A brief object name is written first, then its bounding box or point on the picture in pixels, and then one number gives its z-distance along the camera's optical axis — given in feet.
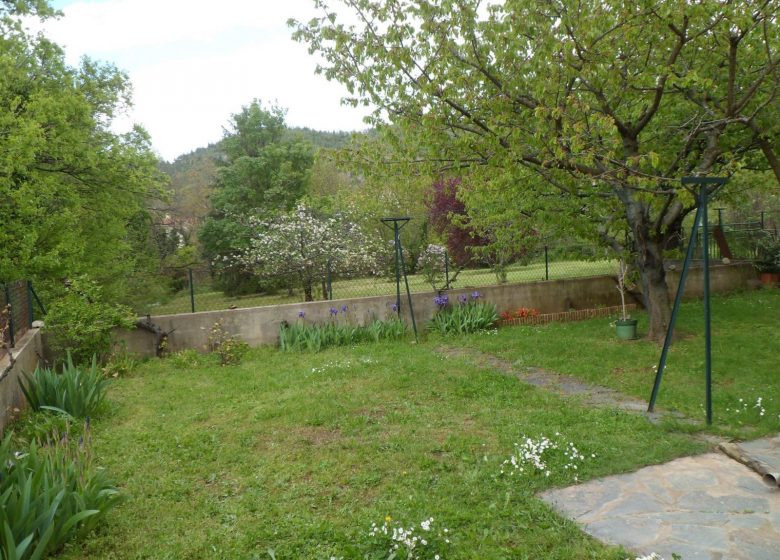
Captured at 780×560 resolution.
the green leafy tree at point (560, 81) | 20.79
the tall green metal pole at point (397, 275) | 31.57
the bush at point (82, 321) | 25.70
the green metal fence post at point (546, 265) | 36.70
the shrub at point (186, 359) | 27.91
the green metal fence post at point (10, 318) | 21.08
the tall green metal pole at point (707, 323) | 15.66
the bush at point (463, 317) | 32.24
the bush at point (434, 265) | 35.69
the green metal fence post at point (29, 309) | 25.85
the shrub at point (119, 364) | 26.18
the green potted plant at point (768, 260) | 40.88
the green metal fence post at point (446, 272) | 34.80
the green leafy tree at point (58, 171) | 31.12
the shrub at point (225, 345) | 28.27
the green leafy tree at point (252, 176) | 79.66
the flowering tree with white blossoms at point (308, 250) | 41.59
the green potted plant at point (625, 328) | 28.14
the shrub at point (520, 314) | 34.32
